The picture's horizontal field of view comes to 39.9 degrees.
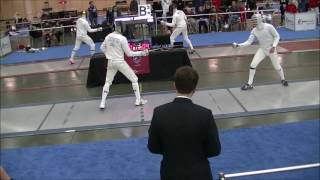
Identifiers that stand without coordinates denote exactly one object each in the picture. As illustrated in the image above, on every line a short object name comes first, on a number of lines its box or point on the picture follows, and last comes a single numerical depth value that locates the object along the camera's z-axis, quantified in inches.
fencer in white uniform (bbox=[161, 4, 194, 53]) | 662.5
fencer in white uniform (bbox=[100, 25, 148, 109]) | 402.9
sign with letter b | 783.1
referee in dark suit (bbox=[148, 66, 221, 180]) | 146.9
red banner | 528.9
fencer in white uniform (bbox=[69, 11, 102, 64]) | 638.5
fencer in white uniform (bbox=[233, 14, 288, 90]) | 450.3
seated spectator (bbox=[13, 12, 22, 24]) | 1088.3
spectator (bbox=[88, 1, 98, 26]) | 968.9
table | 529.3
